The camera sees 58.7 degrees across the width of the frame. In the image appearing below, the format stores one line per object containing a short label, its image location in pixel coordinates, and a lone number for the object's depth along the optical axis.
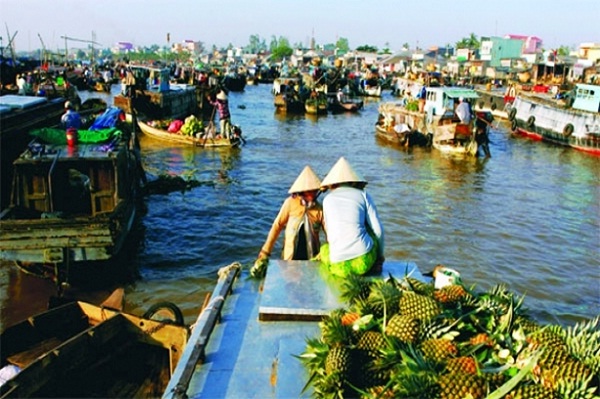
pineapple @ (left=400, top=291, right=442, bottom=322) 3.23
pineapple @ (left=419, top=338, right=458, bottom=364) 2.92
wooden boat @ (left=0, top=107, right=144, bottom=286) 8.00
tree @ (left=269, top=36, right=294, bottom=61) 117.88
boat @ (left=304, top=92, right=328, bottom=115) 36.25
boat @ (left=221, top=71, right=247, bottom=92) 55.01
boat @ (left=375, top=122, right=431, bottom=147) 24.97
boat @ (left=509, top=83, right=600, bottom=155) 24.55
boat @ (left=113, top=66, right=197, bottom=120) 27.17
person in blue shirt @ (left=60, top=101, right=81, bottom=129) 11.98
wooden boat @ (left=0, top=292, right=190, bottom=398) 5.07
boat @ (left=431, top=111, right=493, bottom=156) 22.59
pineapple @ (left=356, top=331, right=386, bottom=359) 3.10
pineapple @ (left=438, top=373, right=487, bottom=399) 2.61
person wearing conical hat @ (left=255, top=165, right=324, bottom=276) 5.68
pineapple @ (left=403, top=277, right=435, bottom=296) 3.69
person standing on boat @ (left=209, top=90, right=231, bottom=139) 21.74
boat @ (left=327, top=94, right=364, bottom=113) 38.84
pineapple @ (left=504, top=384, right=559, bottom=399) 2.56
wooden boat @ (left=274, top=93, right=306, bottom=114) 37.25
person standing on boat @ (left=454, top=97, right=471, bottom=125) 23.03
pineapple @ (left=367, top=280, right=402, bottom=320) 3.45
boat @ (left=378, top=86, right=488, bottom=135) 24.44
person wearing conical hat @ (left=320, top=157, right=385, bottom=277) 4.41
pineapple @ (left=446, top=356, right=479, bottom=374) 2.78
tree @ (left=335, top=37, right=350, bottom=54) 173.77
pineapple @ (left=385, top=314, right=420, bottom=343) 3.09
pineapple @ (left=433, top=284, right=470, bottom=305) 3.58
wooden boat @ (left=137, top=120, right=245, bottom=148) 21.78
